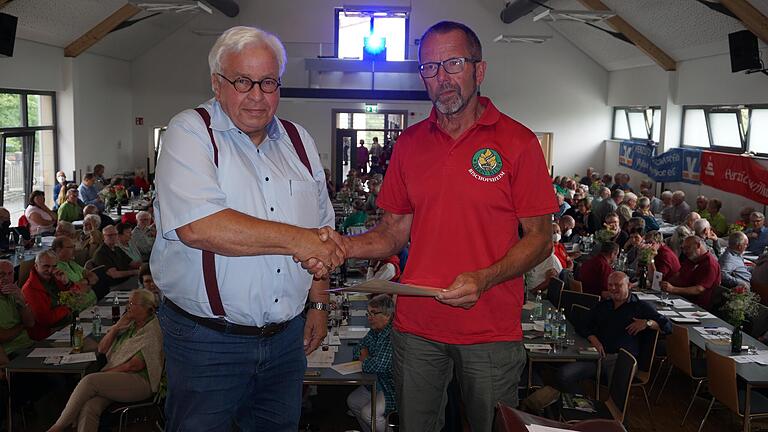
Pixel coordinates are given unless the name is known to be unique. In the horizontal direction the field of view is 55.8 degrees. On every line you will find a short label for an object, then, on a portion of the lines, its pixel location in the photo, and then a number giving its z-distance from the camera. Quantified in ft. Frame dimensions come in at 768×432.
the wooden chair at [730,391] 18.20
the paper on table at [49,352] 18.13
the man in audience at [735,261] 29.11
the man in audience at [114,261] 27.45
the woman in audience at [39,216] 37.45
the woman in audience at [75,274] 22.96
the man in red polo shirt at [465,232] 7.33
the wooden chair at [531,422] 5.41
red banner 39.75
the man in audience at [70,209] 40.24
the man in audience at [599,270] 26.53
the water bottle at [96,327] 19.30
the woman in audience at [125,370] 16.84
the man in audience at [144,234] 30.89
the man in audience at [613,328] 20.44
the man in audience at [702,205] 42.65
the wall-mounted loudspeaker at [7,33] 39.19
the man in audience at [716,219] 41.57
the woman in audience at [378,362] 17.13
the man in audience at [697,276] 26.86
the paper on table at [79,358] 17.81
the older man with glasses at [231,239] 6.21
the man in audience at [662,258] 28.86
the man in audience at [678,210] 44.88
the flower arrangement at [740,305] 21.09
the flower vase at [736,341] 19.83
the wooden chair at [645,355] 20.58
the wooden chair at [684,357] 21.04
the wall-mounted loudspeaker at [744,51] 38.81
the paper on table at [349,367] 17.24
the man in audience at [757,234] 35.50
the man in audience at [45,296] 21.52
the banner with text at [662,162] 49.39
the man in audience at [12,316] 19.19
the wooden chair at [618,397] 17.47
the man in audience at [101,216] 34.58
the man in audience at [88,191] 45.78
